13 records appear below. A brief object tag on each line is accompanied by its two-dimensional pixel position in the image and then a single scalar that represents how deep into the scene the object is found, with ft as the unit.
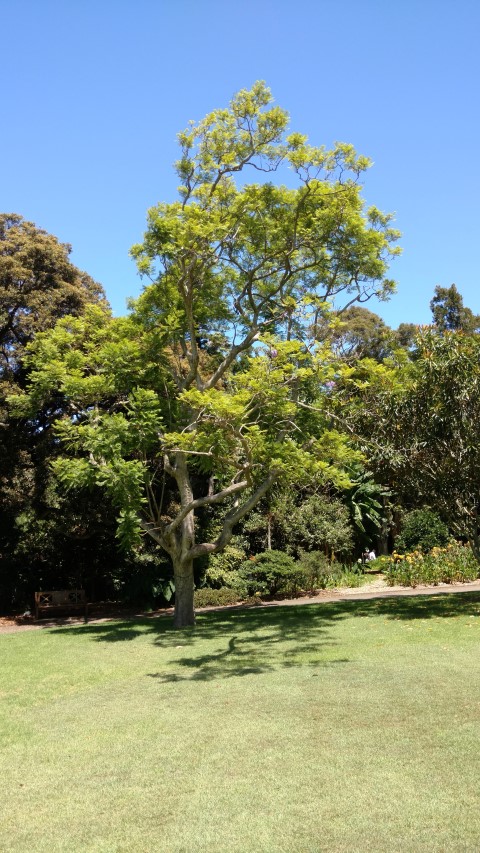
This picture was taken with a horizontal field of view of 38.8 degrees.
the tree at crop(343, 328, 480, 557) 47.96
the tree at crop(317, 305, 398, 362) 115.57
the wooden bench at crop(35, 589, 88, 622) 64.44
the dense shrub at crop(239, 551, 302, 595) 69.00
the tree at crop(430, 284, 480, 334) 128.67
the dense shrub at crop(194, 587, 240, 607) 66.64
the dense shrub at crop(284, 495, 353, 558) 76.79
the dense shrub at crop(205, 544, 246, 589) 69.56
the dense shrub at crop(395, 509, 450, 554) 78.54
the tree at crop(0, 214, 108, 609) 62.85
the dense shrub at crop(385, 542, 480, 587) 70.54
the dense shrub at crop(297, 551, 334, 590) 71.67
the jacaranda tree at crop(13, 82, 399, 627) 47.06
